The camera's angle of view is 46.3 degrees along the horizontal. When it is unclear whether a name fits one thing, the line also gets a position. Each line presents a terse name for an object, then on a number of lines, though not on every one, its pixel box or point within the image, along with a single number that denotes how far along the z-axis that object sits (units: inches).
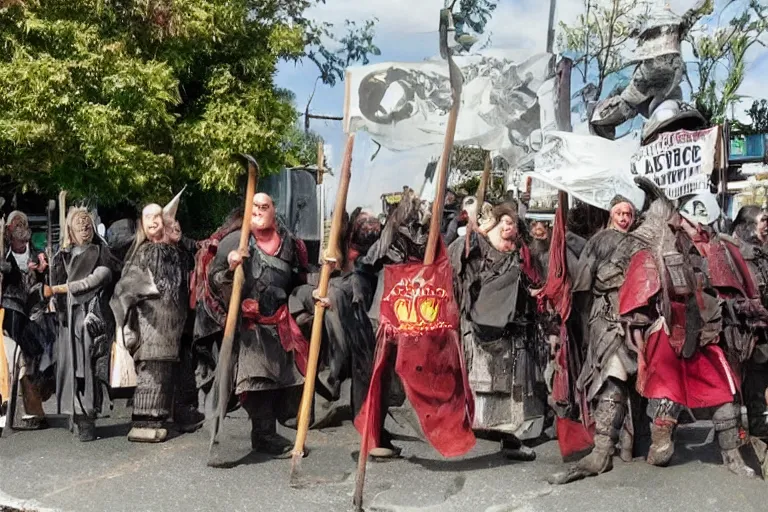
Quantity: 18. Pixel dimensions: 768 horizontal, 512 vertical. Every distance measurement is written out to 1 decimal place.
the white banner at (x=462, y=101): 224.1
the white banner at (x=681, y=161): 274.1
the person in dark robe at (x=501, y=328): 257.9
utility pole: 255.5
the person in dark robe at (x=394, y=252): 244.5
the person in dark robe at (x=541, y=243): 304.3
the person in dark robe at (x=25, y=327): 302.7
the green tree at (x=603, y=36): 702.5
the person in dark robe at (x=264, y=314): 247.0
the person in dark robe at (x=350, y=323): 292.0
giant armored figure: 530.3
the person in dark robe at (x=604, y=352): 226.7
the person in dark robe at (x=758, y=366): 246.1
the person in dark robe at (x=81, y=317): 286.4
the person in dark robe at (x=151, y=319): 278.8
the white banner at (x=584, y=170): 272.5
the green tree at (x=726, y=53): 1014.4
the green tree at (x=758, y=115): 1154.0
